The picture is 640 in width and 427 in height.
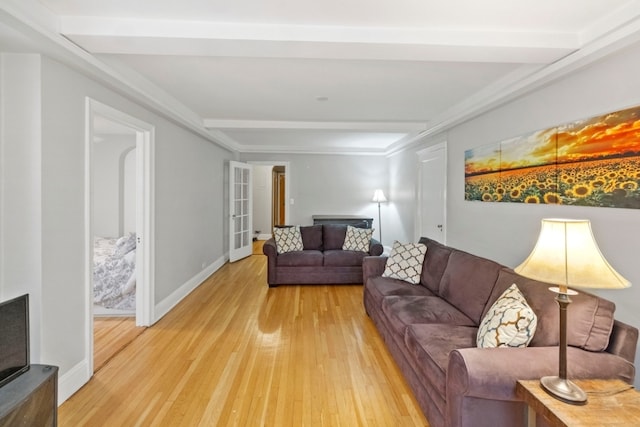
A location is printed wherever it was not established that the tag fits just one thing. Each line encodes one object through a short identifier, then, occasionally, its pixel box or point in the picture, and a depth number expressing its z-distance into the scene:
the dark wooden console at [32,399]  1.46
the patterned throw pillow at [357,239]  5.15
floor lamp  7.08
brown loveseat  4.88
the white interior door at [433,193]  4.57
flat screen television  1.60
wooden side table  1.27
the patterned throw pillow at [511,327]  1.75
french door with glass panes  6.23
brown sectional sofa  1.55
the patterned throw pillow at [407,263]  3.46
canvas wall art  2.03
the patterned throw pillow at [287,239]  5.13
